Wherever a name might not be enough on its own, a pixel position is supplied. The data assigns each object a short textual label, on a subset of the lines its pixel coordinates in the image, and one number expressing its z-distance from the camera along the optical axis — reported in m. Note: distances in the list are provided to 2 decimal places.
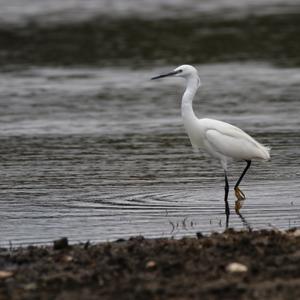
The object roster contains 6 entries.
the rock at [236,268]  19.06
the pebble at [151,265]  19.72
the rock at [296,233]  22.32
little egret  29.66
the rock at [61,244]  22.16
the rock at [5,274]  19.66
